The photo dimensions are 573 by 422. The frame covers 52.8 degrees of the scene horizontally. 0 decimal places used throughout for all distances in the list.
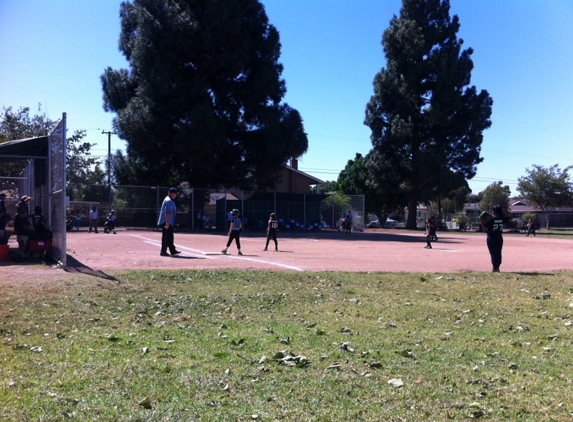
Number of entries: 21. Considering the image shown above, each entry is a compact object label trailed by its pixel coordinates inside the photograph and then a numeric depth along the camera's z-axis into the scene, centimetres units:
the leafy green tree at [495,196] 8525
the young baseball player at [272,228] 2205
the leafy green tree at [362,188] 7450
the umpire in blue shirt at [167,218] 1651
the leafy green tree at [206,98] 4109
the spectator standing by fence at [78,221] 3519
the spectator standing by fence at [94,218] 3341
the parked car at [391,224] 7762
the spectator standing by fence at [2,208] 1541
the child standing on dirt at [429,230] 2736
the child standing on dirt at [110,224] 3391
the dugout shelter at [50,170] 1267
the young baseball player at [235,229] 1906
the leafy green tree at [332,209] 4928
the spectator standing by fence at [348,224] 4000
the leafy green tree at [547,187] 7244
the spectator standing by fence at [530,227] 4810
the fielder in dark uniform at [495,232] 1530
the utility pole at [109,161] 3841
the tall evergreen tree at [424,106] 5503
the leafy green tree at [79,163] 5138
